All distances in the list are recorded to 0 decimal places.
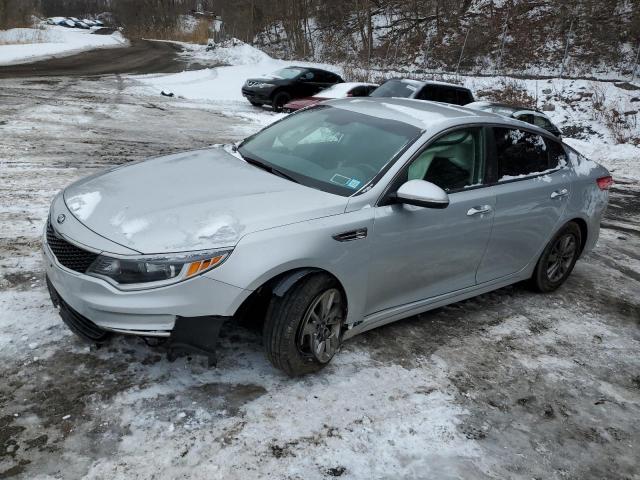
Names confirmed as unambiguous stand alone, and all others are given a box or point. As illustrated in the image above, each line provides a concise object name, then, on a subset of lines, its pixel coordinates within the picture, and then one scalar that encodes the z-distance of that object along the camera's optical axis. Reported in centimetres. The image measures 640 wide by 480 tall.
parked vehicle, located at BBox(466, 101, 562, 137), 1177
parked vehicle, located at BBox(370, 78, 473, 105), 1251
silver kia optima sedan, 286
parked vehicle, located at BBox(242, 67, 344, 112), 1708
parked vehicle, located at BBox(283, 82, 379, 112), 1534
